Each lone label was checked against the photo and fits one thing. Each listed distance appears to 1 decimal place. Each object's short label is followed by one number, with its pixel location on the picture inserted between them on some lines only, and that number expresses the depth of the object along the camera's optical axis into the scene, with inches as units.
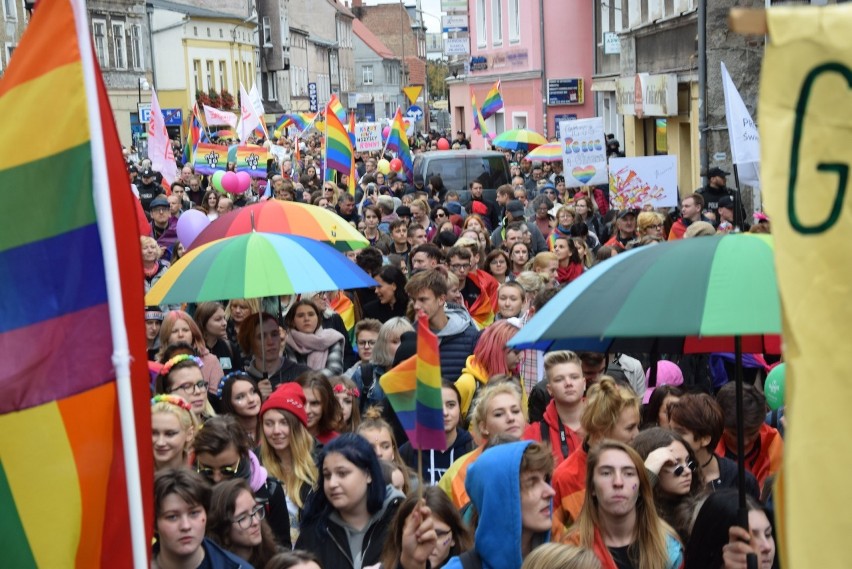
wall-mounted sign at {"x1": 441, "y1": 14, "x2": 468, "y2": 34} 2294.5
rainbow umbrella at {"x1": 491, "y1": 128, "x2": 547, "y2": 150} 1184.2
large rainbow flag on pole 142.7
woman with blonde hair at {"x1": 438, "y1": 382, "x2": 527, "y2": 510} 250.1
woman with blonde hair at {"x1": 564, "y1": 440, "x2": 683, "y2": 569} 209.3
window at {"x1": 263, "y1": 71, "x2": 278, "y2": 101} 3738.4
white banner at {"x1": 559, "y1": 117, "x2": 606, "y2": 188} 765.9
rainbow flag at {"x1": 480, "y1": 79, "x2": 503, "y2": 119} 1300.9
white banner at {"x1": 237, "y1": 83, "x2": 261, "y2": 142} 998.4
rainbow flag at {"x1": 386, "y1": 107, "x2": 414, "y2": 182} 1023.9
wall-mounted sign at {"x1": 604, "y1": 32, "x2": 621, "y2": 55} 1354.6
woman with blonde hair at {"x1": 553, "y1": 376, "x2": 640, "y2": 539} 246.7
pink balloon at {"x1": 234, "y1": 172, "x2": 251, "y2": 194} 834.2
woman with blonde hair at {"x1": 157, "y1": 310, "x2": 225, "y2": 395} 352.8
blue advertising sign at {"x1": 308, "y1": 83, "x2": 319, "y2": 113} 2337.5
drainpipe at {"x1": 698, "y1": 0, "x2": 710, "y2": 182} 782.5
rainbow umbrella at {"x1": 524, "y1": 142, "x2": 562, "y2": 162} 1036.5
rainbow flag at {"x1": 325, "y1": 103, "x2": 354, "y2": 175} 741.9
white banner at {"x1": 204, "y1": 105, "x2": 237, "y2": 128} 1243.2
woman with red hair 332.5
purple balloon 529.7
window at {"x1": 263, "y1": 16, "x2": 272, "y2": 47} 3654.0
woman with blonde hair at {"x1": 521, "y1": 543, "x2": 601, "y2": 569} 179.8
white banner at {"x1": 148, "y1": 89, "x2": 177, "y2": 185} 788.6
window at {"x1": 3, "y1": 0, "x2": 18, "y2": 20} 2114.8
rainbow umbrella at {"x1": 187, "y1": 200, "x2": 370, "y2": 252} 387.9
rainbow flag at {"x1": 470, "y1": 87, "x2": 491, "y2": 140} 1298.0
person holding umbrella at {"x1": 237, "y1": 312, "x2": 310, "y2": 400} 351.9
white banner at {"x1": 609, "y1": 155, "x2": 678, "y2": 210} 655.1
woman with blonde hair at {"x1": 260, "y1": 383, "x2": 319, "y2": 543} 271.0
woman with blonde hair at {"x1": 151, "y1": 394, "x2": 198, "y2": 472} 251.6
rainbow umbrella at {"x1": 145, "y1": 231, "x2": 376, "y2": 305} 312.7
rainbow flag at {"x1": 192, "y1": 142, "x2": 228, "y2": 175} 987.3
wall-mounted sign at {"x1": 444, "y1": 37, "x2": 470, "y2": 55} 2124.4
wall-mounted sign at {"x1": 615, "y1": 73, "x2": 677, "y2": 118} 976.3
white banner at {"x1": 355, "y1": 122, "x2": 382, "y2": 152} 1198.3
